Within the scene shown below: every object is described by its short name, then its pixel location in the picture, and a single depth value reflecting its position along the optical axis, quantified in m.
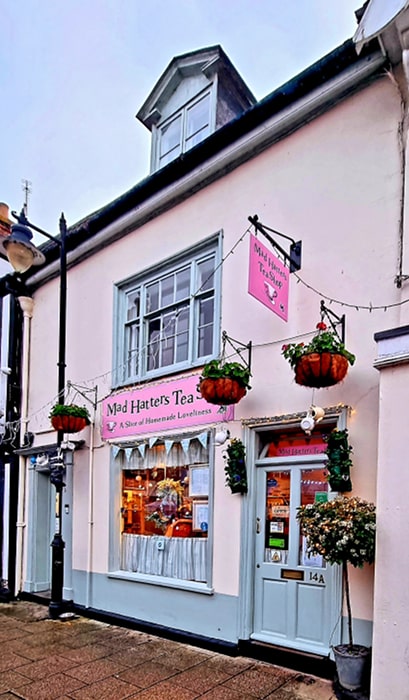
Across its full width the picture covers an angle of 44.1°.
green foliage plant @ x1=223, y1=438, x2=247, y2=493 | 6.11
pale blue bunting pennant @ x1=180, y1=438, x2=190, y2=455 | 6.96
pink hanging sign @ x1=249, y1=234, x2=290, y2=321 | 5.30
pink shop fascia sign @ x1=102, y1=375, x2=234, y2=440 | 6.89
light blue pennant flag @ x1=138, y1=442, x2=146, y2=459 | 7.63
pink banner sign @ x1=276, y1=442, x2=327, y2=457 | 5.79
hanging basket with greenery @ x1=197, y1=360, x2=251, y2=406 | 5.68
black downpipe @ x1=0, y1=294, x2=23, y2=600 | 9.65
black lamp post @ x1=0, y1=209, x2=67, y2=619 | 7.05
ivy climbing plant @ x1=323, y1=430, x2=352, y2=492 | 5.10
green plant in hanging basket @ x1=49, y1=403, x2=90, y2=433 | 7.83
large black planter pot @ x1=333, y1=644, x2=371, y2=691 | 4.50
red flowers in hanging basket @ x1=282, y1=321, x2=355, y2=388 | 4.85
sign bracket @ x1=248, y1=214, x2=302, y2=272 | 5.96
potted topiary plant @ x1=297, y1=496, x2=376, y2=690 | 4.45
